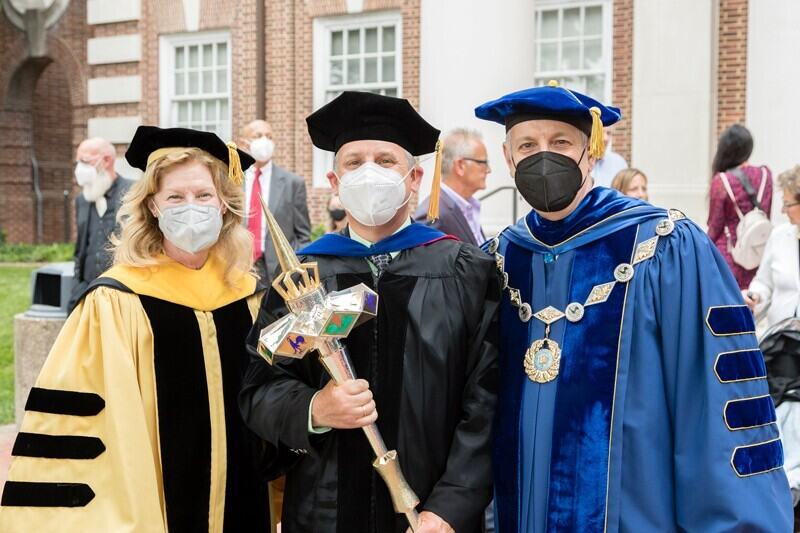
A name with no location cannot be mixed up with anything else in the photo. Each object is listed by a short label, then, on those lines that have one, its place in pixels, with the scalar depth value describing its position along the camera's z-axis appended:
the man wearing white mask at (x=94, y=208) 6.63
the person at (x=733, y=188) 7.02
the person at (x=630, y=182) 6.39
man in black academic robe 2.59
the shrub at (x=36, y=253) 18.14
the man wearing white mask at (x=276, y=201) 7.00
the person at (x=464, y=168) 6.07
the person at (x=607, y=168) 7.69
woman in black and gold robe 2.80
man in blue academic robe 2.43
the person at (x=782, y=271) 4.97
